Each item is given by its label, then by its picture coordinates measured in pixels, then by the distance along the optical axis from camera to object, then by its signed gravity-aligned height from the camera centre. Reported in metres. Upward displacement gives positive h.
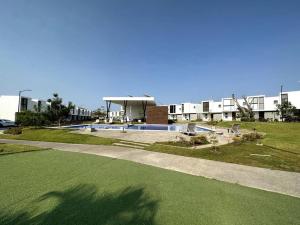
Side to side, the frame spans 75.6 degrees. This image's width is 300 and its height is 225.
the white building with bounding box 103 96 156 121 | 36.56 +3.21
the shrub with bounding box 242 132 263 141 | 16.11 -1.39
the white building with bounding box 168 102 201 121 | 68.88 +3.22
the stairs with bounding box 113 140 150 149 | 13.26 -1.79
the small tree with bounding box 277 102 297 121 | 42.75 +2.45
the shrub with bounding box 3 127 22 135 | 20.51 -1.48
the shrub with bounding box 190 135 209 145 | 13.95 -1.50
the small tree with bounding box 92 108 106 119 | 76.38 +2.66
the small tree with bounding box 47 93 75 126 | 24.97 +1.19
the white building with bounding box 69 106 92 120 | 76.07 +2.25
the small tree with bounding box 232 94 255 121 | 47.25 +2.16
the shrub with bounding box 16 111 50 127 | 25.07 -0.16
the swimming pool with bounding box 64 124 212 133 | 26.46 -1.05
